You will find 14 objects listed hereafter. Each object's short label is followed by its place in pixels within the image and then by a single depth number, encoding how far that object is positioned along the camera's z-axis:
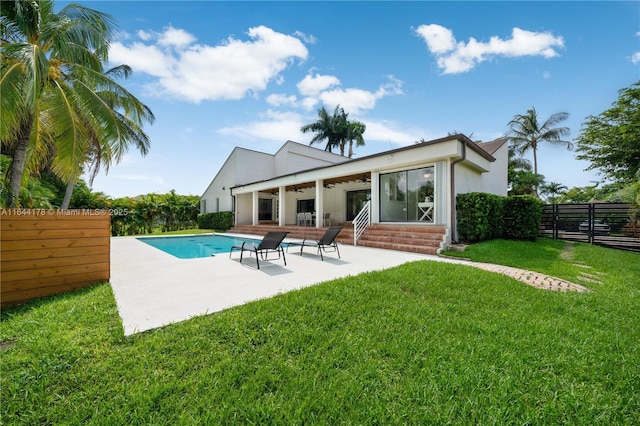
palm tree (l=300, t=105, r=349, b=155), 31.28
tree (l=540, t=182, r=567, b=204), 31.34
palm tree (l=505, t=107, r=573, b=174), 28.17
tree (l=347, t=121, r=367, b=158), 31.44
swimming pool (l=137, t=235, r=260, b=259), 11.02
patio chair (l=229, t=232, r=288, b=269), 6.97
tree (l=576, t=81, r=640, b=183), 17.17
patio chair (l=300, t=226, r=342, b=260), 8.32
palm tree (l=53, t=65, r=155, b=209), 6.91
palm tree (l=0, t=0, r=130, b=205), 5.40
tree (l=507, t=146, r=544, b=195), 25.66
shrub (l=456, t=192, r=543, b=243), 9.37
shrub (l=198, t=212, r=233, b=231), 21.62
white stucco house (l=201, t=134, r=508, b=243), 9.96
